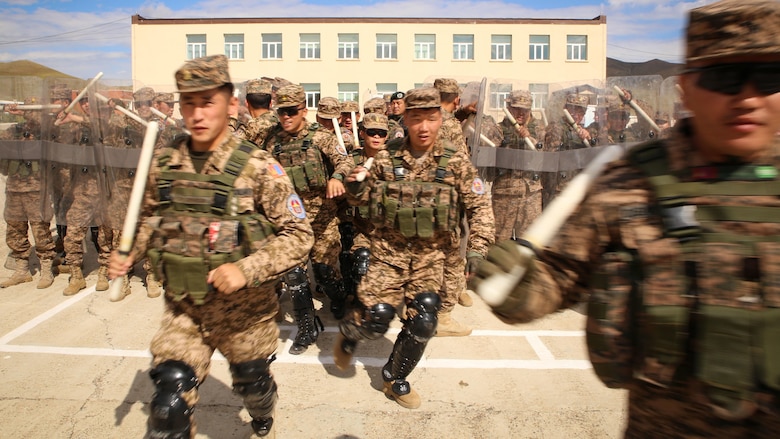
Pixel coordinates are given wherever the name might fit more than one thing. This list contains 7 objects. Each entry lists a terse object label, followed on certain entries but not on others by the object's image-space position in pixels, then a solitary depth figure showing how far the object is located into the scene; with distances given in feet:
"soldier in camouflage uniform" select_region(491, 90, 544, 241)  21.65
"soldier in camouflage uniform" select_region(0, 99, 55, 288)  21.45
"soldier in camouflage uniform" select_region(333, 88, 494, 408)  12.62
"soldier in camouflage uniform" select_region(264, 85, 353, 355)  17.87
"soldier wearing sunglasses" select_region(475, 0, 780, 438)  4.48
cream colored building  126.41
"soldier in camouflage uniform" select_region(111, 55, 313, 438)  8.82
